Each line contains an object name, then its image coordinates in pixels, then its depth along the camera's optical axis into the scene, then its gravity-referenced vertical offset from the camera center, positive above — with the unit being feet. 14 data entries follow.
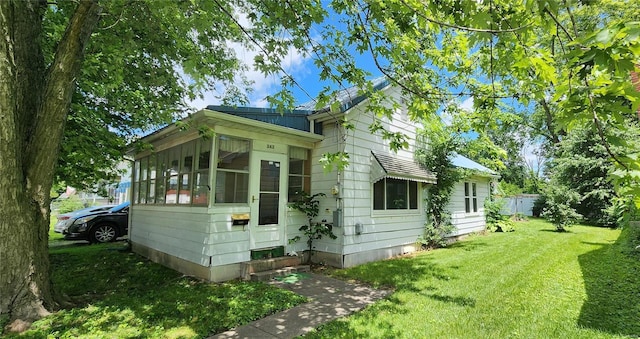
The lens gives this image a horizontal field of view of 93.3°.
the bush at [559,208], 42.91 -0.92
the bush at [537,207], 67.51 -1.33
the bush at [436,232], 33.06 -3.67
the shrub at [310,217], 24.98 -1.68
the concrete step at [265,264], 21.22 -5.02
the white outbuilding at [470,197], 38.47 +0.35
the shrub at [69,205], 64.64 -2.53
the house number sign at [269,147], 23.15 +3.95
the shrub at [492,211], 47.87 -1.69
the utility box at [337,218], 24.08 -1.61
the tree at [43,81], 12.68 +5.22
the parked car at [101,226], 38.47 -4.28
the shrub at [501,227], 45.98 -4.02
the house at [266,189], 21.15 +0.65
